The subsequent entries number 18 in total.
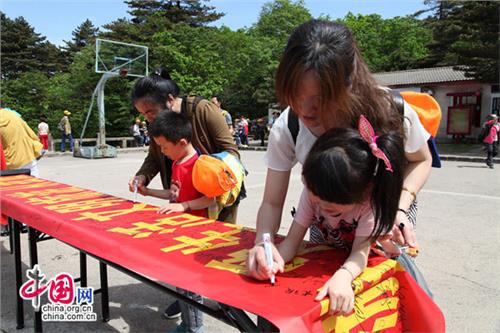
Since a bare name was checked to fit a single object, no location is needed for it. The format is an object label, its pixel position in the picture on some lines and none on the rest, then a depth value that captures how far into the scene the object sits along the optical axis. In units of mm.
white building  16984
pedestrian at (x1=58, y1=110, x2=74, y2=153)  15803
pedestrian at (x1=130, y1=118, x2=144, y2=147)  17797
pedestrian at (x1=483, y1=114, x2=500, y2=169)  10047
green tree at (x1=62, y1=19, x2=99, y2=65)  37119
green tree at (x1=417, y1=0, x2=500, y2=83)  13844
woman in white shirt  1154
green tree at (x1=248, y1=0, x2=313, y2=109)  24188
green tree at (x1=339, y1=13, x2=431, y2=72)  28578
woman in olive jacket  2248
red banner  1077
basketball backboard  14188
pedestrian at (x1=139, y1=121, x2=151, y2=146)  18422
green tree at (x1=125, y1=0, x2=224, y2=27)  25647
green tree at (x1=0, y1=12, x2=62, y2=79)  28944
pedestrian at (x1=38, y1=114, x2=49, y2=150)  14688
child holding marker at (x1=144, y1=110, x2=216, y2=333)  2116
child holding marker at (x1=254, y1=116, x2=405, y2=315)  1111
